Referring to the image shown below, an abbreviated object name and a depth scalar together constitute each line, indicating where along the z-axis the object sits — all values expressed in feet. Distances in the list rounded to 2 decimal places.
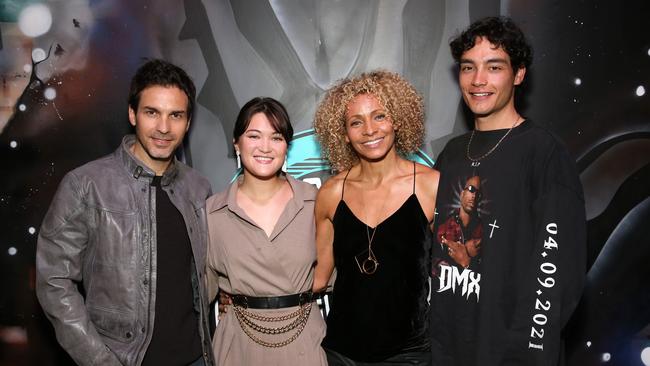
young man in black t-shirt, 6.50
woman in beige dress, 7.75
